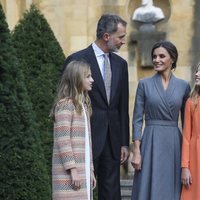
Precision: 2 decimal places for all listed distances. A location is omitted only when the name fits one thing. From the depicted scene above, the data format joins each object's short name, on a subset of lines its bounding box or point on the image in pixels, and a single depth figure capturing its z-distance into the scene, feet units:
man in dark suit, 42.96
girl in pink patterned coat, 37.73
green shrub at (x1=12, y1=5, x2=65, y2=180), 60.70
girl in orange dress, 41.65
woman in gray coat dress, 42.42
